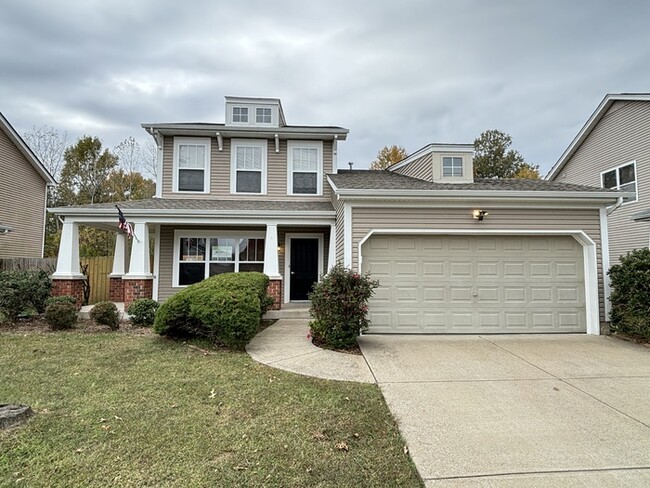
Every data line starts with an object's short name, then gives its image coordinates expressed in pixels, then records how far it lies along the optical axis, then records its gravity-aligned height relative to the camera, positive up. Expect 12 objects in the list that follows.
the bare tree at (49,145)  20.33 +7.00
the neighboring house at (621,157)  11.38 +4.06
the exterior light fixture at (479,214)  7.14 +1.09
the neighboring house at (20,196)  12.87 +2.62
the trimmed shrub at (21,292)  7.40 -0.71
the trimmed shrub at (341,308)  5.92 -0.75
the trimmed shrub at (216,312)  5.50 -0.82
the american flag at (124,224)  8.45 +0.94
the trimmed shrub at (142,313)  7.56 -1.13
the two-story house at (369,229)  7.15 +0.87
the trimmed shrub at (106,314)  7.11 -1.10
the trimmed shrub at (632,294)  6.37 -0.50
